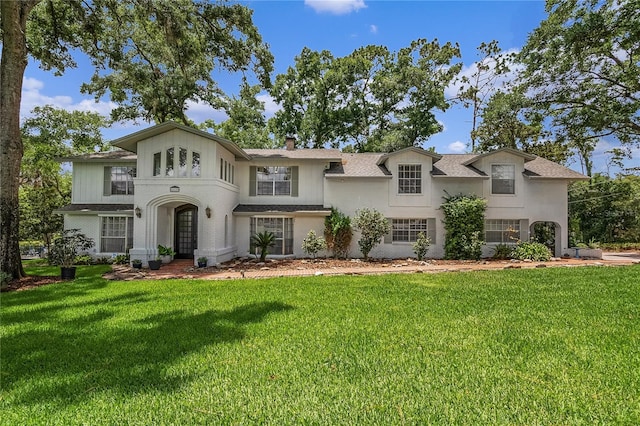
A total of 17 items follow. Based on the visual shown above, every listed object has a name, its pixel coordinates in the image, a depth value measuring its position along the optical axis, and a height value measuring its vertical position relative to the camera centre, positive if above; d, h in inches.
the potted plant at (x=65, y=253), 503.8 -51.5
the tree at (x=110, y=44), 487.8 +341.8
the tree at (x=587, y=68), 599.3 +334.5
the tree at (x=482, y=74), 1190.9 +538.2
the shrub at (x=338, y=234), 700.0 -23.3
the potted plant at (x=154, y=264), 594.5 -75.3
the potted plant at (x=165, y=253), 634.0 -61.6
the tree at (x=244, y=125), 1091.3 +338.6
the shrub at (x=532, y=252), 671.8 -54.9
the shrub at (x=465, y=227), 684.1 -6.2
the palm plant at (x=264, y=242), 673.6 -39.6
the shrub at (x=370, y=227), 663.1 -7.9
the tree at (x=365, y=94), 1218.6 +472.5
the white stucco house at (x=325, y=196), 723.4 +58.0
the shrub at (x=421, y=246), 677.9 -44.9
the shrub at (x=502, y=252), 699.4 -57.3
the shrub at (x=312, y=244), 678.5 -42.9
